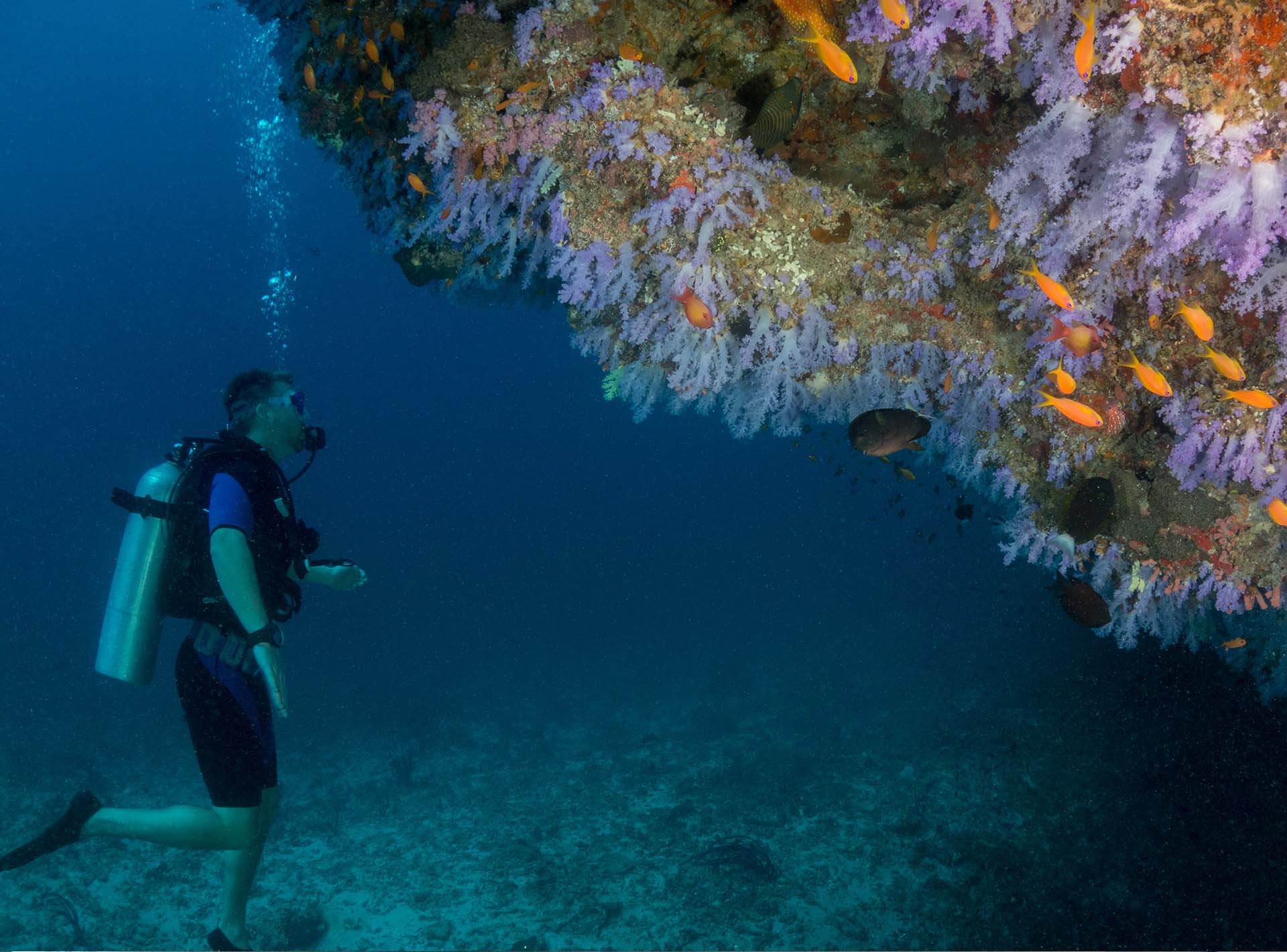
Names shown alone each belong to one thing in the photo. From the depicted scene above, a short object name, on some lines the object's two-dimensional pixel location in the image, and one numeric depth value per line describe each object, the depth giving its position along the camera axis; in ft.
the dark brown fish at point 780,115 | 9.84
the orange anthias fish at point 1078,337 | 9.87
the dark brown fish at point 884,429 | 11.25
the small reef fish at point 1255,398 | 9.28
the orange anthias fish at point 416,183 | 13.09
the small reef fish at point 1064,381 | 10.11
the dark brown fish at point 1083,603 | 11.66
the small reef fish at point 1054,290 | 9.20
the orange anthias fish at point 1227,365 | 8.83
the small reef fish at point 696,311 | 10.86
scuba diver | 14.21
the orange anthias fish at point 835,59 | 8.06
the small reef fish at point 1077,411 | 9.96
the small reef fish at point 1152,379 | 9.11
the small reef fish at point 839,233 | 11.82
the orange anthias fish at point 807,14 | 9.20
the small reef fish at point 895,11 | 8.03
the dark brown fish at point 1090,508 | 11.59
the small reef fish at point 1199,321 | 8.50
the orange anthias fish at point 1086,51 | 7.15
